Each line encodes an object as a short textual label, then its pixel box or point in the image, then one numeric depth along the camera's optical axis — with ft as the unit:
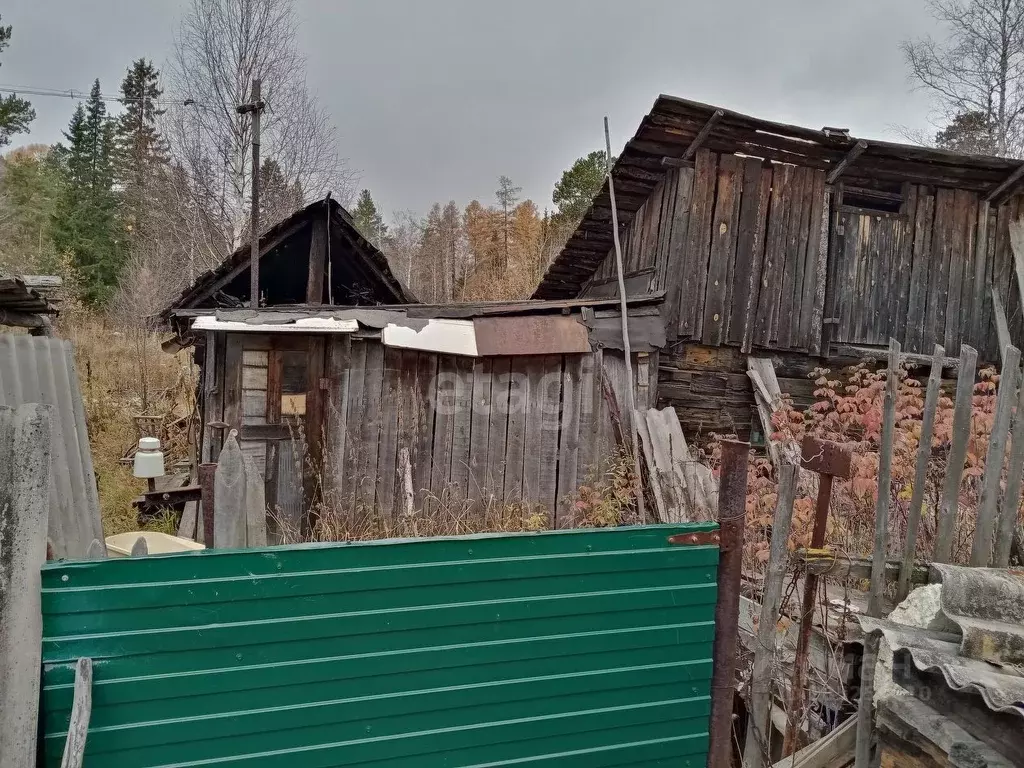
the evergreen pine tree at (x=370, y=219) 126.31
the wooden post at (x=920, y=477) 8.91
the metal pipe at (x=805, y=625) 8.65
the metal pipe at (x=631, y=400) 19.89
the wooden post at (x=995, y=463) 8.69
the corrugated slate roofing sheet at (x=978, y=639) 5.96
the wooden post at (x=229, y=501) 7.80
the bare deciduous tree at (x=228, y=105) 44.75
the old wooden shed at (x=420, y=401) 20.90
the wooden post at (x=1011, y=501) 8.63
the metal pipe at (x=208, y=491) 7.91
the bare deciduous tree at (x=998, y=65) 46.14
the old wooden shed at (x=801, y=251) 24.62
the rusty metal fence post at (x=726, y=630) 7.63
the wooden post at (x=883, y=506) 8.82
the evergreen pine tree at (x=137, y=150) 54.95
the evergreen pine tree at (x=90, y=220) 80.74
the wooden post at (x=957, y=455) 8.73
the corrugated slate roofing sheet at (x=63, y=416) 11.02
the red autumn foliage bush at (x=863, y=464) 14.56
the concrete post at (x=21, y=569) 5.59
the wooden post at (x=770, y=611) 8.32
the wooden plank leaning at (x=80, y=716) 5.58
